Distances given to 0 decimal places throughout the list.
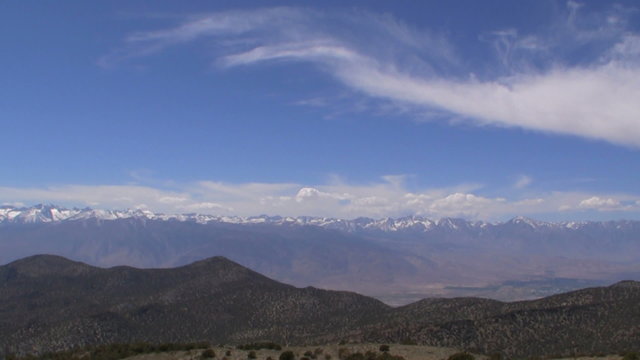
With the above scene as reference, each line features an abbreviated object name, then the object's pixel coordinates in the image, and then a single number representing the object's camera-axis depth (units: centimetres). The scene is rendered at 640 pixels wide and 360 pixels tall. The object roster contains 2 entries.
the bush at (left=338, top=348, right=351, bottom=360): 6875
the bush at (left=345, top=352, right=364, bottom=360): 6569
